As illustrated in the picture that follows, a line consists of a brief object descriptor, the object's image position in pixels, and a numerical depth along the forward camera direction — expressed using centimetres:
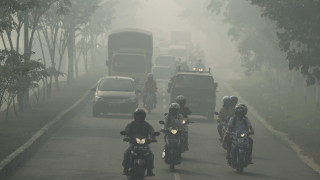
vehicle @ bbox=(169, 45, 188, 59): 9705
